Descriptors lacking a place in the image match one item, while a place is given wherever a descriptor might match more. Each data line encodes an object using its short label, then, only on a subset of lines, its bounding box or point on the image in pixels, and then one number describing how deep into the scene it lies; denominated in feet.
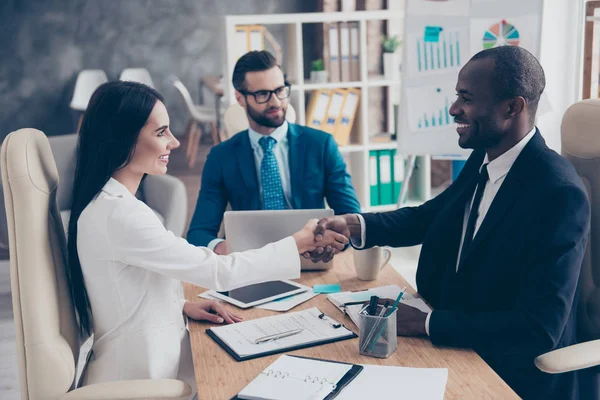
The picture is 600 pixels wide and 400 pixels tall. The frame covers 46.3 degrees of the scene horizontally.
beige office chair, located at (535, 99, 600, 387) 6.26
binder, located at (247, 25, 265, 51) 14.60
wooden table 4.49
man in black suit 5.03
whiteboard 10.65
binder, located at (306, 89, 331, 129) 15.55
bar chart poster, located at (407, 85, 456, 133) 11.45
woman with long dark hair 5.37
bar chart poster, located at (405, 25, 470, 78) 11.12
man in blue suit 9.13
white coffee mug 6.67
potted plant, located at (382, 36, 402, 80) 16.01
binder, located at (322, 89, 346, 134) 15.65
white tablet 6.21
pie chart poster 10.52
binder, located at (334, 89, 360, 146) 15.69
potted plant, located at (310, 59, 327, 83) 15.67
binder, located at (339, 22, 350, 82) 15.51
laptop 6.73
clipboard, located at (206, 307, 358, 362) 5.02
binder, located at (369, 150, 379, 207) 16.01
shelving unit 14.39
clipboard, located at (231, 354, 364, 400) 4.37
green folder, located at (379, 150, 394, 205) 15.99
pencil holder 4.93
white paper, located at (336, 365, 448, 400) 4.36
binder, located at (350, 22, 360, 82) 15.57
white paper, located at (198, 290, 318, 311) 6.04
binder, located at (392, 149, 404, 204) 16.05
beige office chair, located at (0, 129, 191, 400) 4.87
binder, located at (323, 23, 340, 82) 15.61
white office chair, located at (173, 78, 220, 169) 24.12
